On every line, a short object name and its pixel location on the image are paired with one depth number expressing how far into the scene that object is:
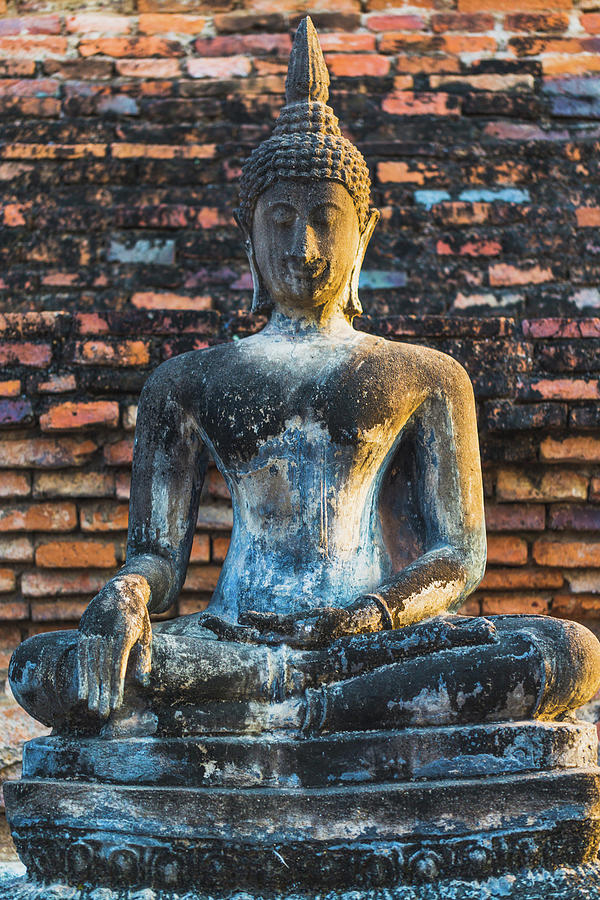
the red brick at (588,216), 5.07
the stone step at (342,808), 2.67
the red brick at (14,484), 4.49
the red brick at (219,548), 4.53
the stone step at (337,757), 2.76
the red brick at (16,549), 4.51
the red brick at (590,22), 5.66
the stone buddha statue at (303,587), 2.78
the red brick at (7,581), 4.52
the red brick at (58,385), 4.44
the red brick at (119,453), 4.46
